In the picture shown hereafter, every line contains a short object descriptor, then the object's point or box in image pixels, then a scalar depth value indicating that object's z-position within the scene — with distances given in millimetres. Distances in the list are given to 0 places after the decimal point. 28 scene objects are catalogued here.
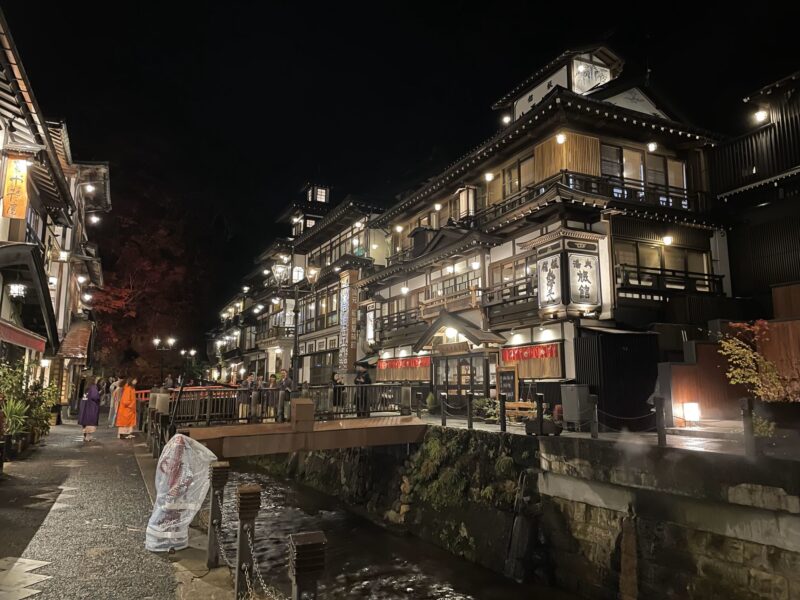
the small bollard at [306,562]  4602
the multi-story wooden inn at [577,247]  18688
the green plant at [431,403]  21891
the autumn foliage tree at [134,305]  42625
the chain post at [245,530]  6496
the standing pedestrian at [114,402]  21503
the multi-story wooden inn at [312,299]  35312
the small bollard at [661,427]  10133
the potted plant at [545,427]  13188
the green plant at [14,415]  13773
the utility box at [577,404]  15219
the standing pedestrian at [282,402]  15177
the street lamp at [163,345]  45806
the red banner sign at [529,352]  19500
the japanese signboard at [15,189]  15297
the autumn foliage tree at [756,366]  11328
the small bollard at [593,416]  12820
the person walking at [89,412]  18859
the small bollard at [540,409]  13008
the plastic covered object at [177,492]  8023
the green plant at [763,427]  9125
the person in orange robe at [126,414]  21359
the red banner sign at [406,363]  27428
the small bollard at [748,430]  8633
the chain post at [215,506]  7543
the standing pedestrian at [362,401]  17016
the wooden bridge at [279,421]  13758
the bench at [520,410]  17094
